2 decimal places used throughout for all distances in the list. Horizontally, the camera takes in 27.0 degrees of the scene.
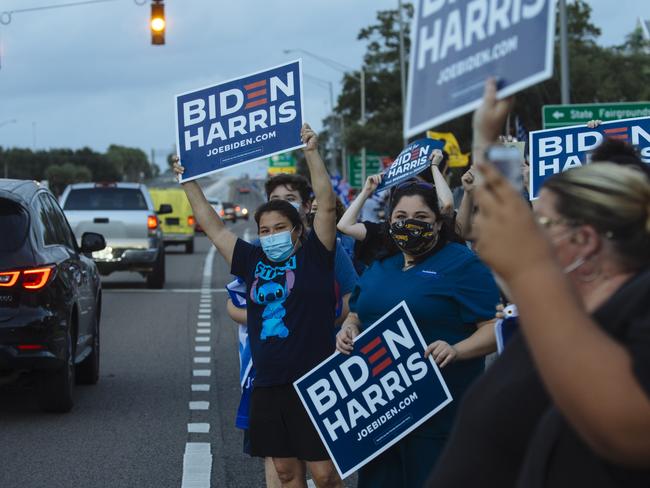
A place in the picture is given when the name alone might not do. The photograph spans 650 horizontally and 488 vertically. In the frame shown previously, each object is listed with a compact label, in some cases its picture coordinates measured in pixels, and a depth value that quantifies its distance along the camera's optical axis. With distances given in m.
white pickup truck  24.52
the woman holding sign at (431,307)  5.37
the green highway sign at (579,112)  27.45
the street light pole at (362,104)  74.79
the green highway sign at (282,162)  134.25
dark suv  9.63
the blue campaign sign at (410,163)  8.12
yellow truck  40.84
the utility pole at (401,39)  49.41
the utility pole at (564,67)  28.42
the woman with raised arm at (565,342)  2.35
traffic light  27.57
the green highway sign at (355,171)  63.44
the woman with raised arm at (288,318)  5.86
